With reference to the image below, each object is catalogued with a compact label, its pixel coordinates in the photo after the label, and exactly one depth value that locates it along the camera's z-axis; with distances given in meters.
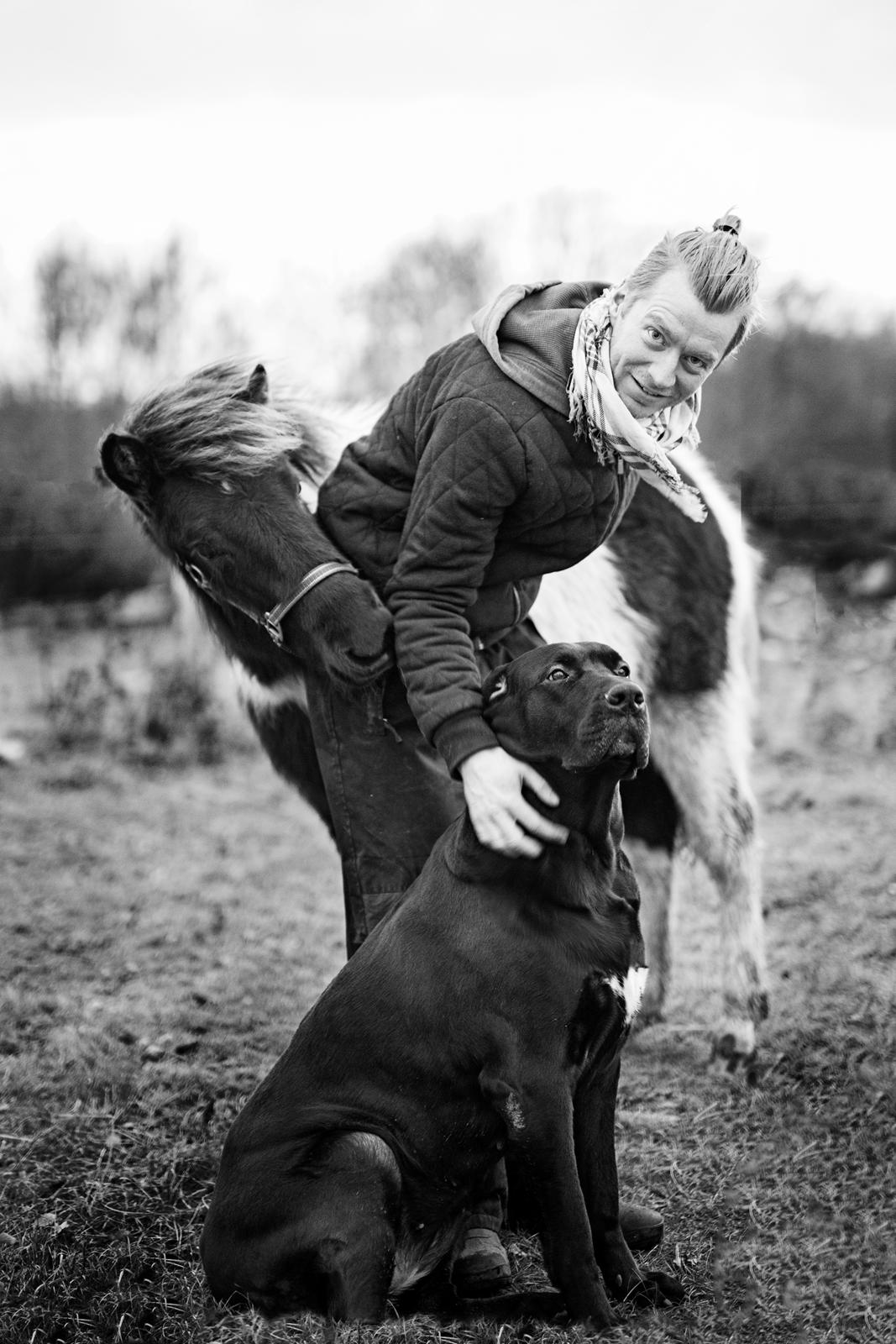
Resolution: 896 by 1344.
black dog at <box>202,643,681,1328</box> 2.45
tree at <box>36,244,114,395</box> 18.27
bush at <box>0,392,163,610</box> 13.59
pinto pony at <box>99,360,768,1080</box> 3.05
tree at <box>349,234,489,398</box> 18.66
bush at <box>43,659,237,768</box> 9.17
